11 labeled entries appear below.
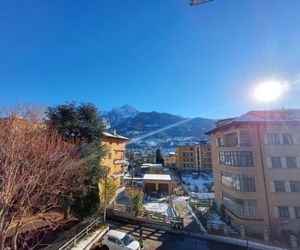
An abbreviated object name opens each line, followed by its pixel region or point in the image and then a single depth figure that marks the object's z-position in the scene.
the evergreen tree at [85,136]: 22.11
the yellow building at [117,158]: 35.31
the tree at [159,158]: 103.50
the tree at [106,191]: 26.05
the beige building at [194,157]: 96.06
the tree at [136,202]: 27.38
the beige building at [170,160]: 118.69
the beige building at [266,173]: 25.33
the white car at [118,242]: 17.59
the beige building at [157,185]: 49.84
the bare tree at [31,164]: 12.26
